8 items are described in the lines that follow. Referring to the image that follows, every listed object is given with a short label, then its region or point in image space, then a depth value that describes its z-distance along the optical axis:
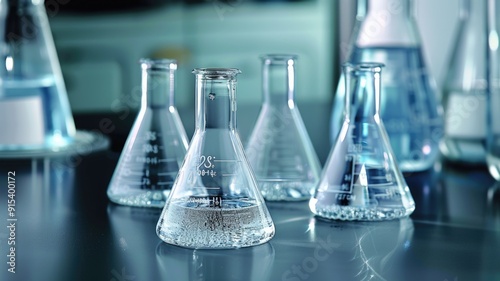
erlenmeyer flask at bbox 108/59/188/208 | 1.01
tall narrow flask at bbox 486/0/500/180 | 1.11
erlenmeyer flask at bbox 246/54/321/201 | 1.05
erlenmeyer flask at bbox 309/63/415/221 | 0.96
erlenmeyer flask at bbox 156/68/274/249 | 0.87
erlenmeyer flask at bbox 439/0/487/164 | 1.25
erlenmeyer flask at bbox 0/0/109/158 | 1.27
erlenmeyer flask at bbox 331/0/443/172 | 1.19
